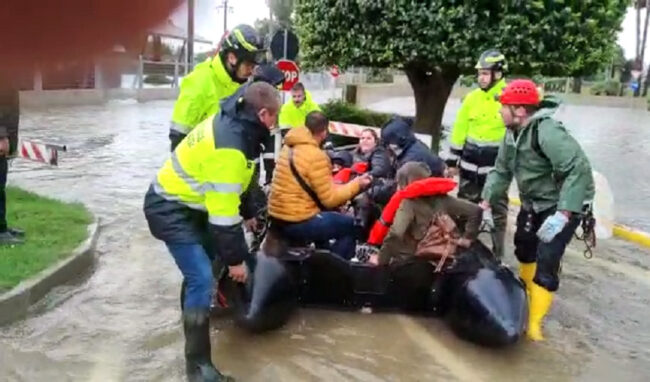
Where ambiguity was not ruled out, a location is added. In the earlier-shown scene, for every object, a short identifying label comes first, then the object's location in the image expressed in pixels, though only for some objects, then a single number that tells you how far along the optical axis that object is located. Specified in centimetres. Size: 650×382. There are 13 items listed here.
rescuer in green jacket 446
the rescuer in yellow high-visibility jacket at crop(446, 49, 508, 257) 621
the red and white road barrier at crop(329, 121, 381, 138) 1019
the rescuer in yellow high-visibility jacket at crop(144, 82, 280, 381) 366
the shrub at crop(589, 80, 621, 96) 3822
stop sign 912
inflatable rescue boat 448
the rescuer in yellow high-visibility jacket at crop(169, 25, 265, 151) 422
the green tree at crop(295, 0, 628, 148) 834
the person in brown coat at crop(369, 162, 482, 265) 485
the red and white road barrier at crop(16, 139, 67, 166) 727
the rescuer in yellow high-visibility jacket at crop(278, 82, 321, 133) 849
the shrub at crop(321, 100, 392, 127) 1177
